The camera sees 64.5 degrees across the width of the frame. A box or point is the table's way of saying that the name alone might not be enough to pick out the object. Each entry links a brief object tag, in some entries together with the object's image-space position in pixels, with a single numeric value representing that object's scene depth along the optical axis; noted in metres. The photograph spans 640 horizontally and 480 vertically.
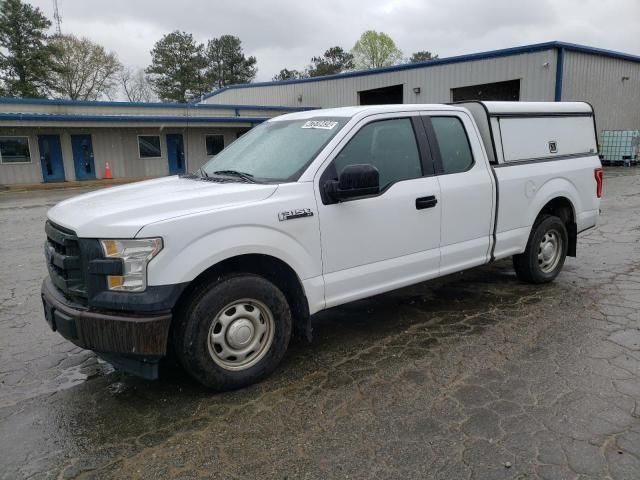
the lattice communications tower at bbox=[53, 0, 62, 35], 52.62
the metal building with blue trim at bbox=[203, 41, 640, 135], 20.31
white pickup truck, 3.09
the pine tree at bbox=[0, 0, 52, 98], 40.94
